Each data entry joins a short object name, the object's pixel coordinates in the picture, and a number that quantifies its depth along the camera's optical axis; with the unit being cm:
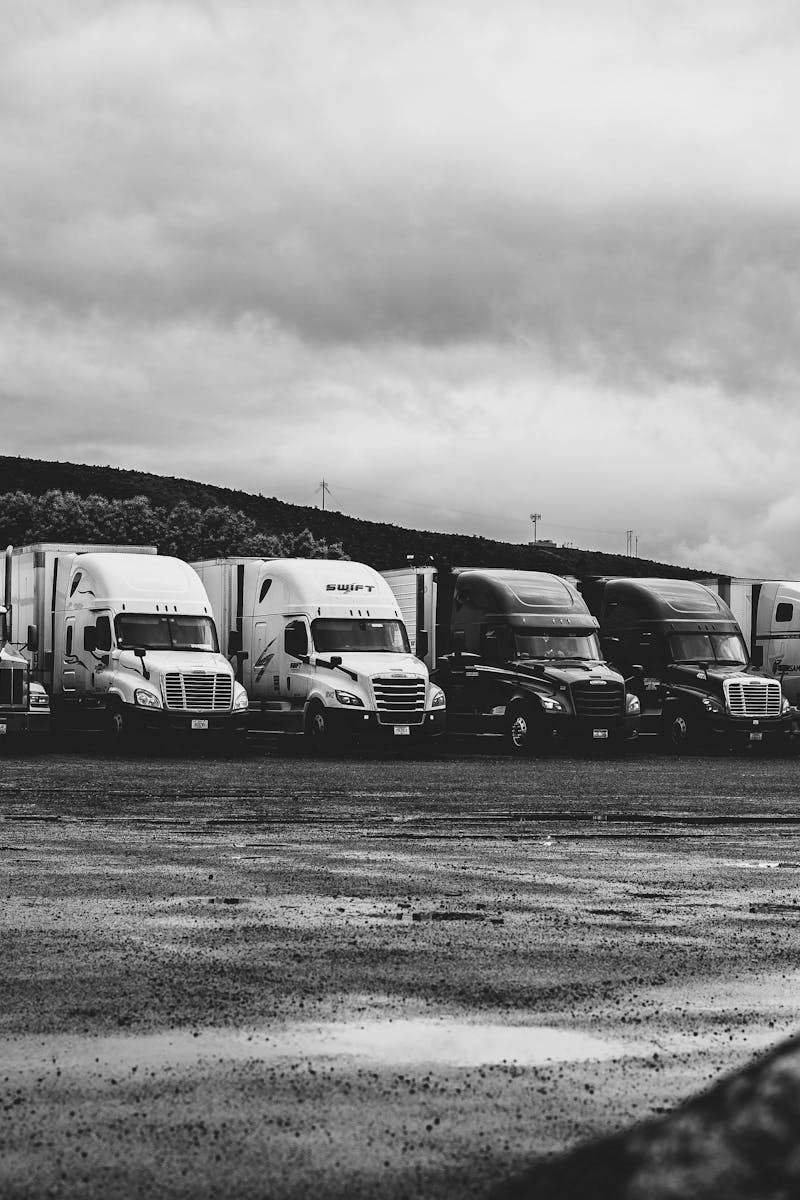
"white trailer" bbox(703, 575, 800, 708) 3747
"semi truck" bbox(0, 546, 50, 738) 2975
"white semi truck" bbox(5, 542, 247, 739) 3092
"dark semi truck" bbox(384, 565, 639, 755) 3206
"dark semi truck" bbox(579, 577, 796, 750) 3428
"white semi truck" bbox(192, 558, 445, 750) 3094
